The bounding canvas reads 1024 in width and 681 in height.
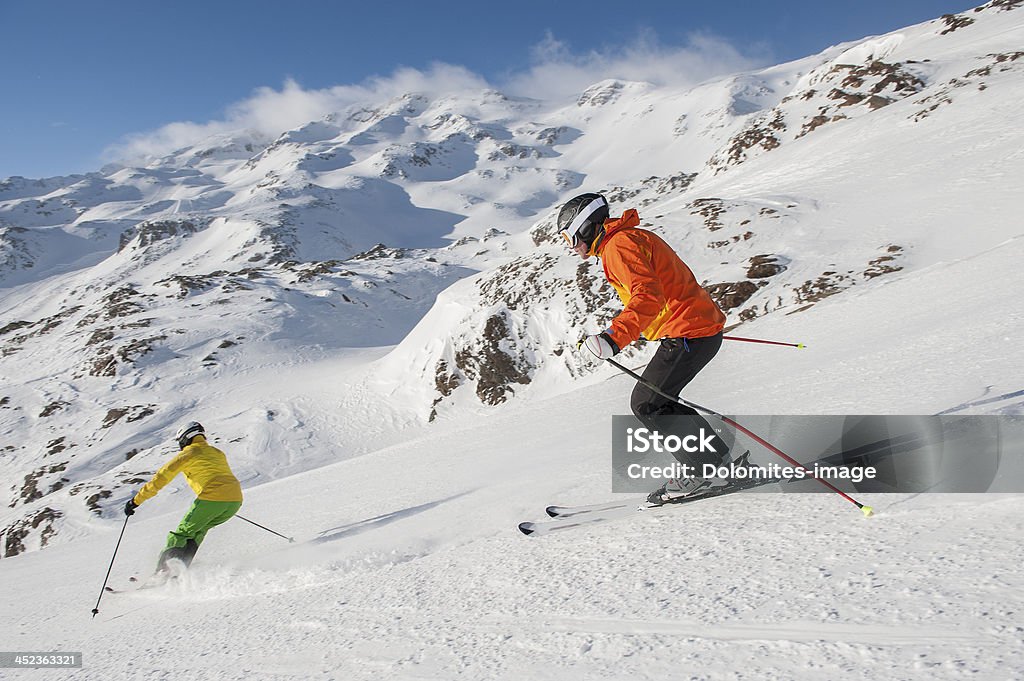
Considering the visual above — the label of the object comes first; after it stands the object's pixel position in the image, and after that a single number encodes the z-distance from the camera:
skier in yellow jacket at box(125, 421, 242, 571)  6.01
